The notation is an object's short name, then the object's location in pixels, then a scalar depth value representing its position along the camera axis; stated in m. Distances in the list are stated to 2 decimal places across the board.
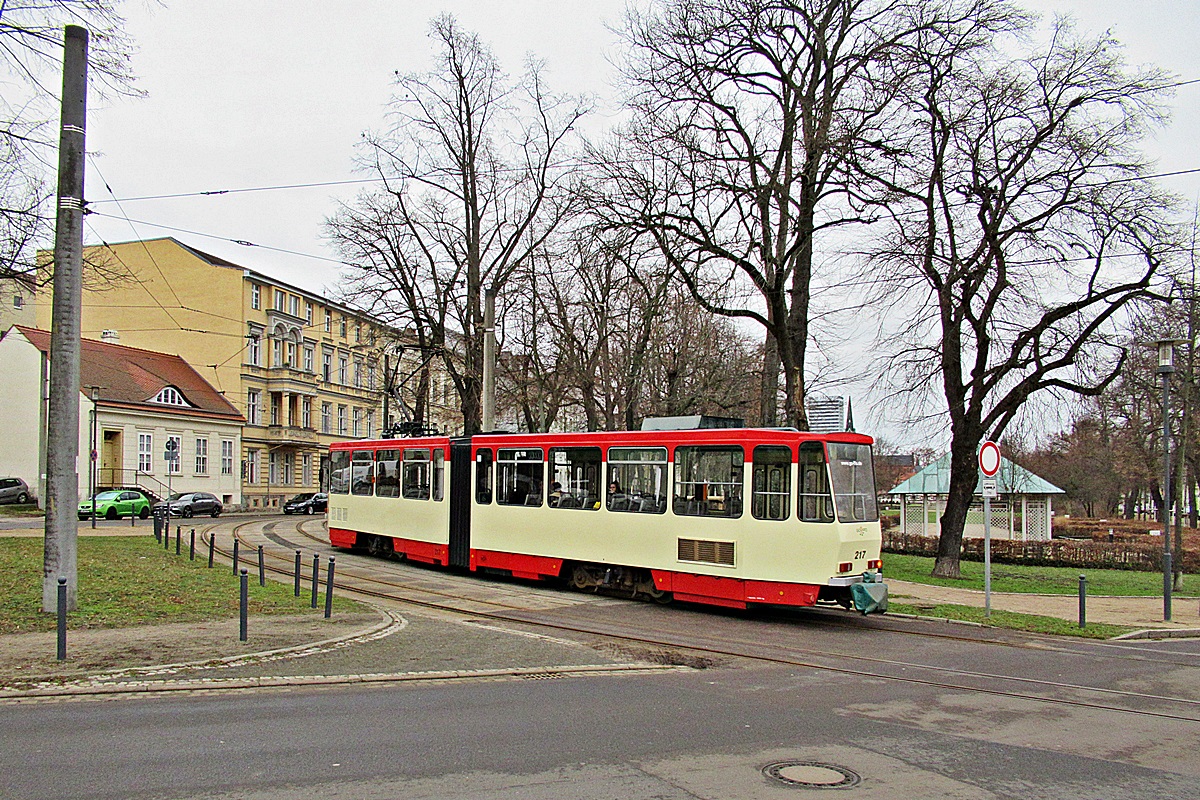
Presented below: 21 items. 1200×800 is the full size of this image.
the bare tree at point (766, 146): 21.44
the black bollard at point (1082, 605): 15.90
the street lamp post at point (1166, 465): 17.66
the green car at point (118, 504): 40.38
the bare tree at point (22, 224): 12.94
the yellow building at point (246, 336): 57.97
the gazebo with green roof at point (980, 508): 44.97
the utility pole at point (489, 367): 25.98
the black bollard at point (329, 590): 13.18
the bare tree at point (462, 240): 32.88
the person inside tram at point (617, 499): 16.94
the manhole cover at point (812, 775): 6.37
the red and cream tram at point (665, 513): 14.53
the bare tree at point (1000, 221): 22.30
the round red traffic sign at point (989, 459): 15.80
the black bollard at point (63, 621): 9.80
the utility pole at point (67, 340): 12.23
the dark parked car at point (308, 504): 51.97
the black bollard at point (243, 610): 11.39
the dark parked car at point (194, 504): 45.47
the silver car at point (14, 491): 44.28
